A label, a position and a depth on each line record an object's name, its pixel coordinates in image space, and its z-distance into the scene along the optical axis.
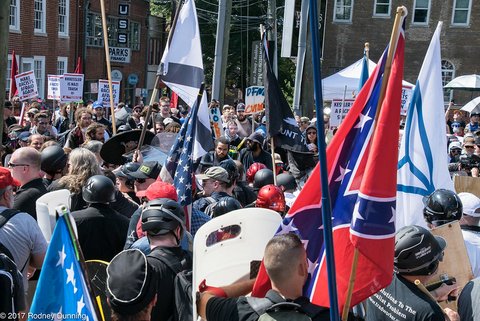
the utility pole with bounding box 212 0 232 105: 17.36
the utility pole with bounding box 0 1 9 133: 6.69
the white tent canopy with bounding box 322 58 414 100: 21.33
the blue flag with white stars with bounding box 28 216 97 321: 3.12
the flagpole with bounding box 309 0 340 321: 3.15
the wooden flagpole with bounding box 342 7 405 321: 3.42
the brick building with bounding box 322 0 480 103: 38.34
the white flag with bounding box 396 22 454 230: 6.08
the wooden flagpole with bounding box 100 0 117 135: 8.84
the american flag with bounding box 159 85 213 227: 6.26
